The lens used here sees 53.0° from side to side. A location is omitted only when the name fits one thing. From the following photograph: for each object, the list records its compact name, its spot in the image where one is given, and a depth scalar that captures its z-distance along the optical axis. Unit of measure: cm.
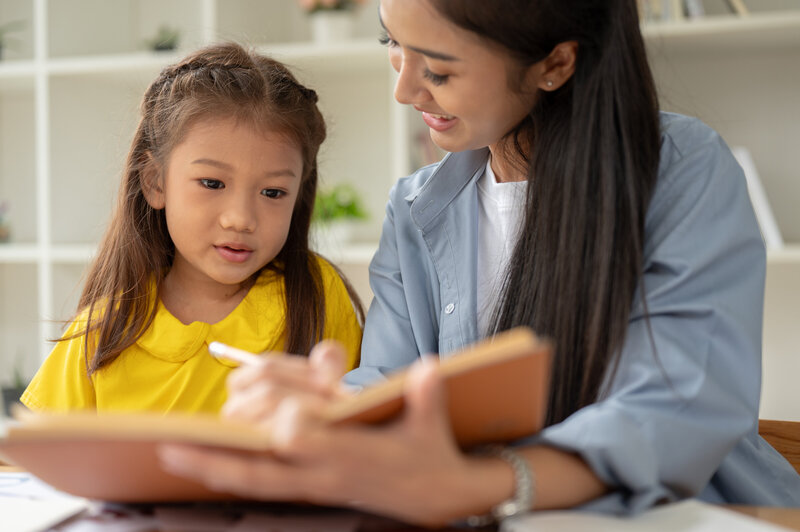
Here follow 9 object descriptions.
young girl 122
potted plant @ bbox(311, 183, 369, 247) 228
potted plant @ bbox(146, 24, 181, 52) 236
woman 59
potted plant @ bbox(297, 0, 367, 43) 227
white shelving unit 220
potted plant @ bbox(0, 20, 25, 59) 275
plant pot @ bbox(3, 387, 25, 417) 241
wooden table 71
